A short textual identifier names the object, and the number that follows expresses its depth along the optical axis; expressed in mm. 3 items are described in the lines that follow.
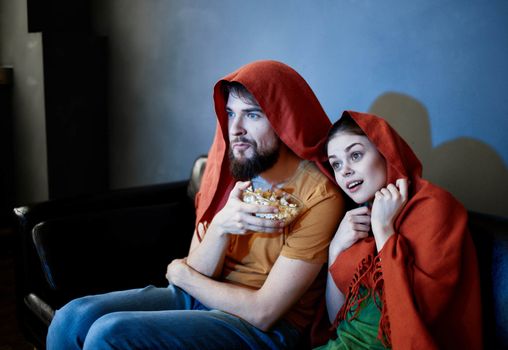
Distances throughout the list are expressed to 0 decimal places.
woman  1260
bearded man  1478
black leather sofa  2012
